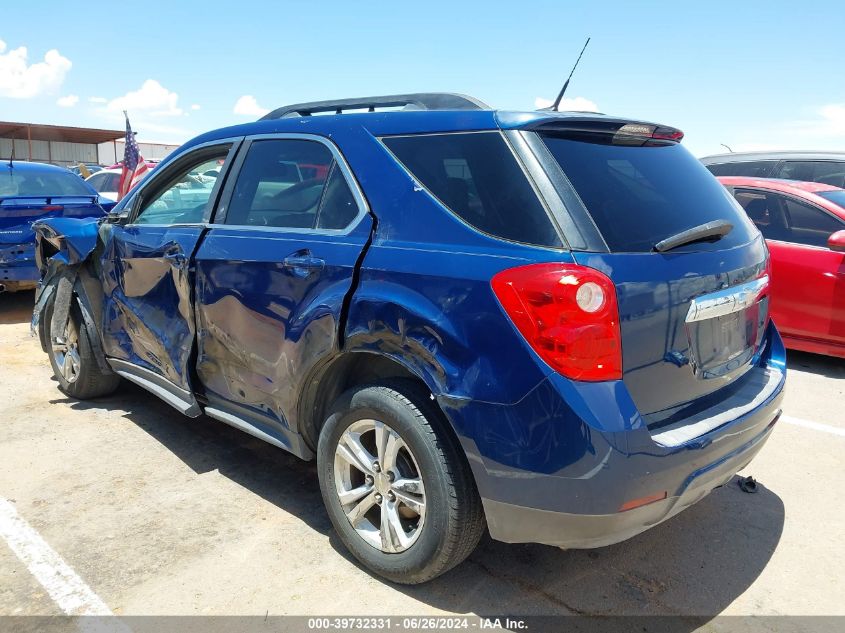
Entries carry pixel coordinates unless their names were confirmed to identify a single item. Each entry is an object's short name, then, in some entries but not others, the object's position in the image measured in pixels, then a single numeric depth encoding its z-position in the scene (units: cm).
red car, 554
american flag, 1323
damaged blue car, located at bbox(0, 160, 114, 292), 696
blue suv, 213
